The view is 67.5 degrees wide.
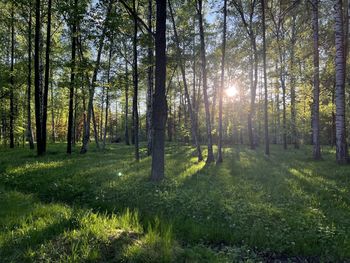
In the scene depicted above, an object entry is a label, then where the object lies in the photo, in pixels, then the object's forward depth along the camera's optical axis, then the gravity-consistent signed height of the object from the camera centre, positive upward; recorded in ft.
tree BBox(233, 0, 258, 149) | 56.22 +21.51
